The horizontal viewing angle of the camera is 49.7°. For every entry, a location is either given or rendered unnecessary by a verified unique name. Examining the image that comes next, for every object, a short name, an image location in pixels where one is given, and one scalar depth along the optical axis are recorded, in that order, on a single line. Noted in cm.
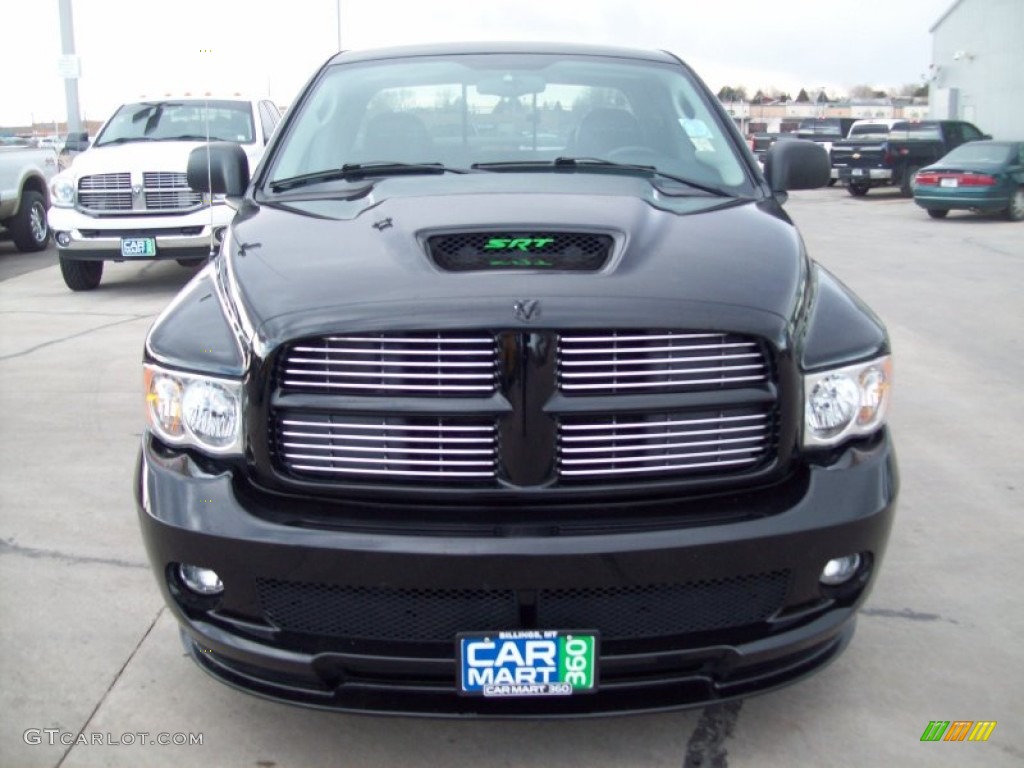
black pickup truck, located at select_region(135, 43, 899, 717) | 246
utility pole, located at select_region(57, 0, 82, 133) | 1819
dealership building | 3183
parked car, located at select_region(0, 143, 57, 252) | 1354
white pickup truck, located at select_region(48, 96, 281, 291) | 1032
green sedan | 1875
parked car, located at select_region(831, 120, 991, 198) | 2464
